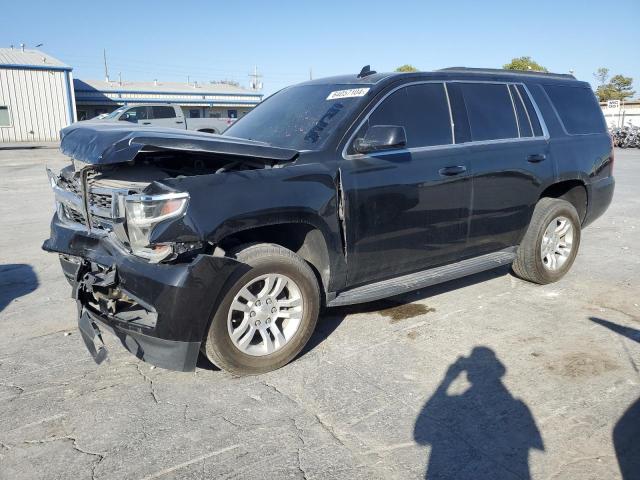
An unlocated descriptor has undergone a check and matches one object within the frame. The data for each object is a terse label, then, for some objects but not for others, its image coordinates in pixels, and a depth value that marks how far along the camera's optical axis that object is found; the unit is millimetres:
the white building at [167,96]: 41131
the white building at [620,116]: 33875
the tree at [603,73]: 66312
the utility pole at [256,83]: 71500
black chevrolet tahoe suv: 3203
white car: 20581
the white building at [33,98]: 33750
